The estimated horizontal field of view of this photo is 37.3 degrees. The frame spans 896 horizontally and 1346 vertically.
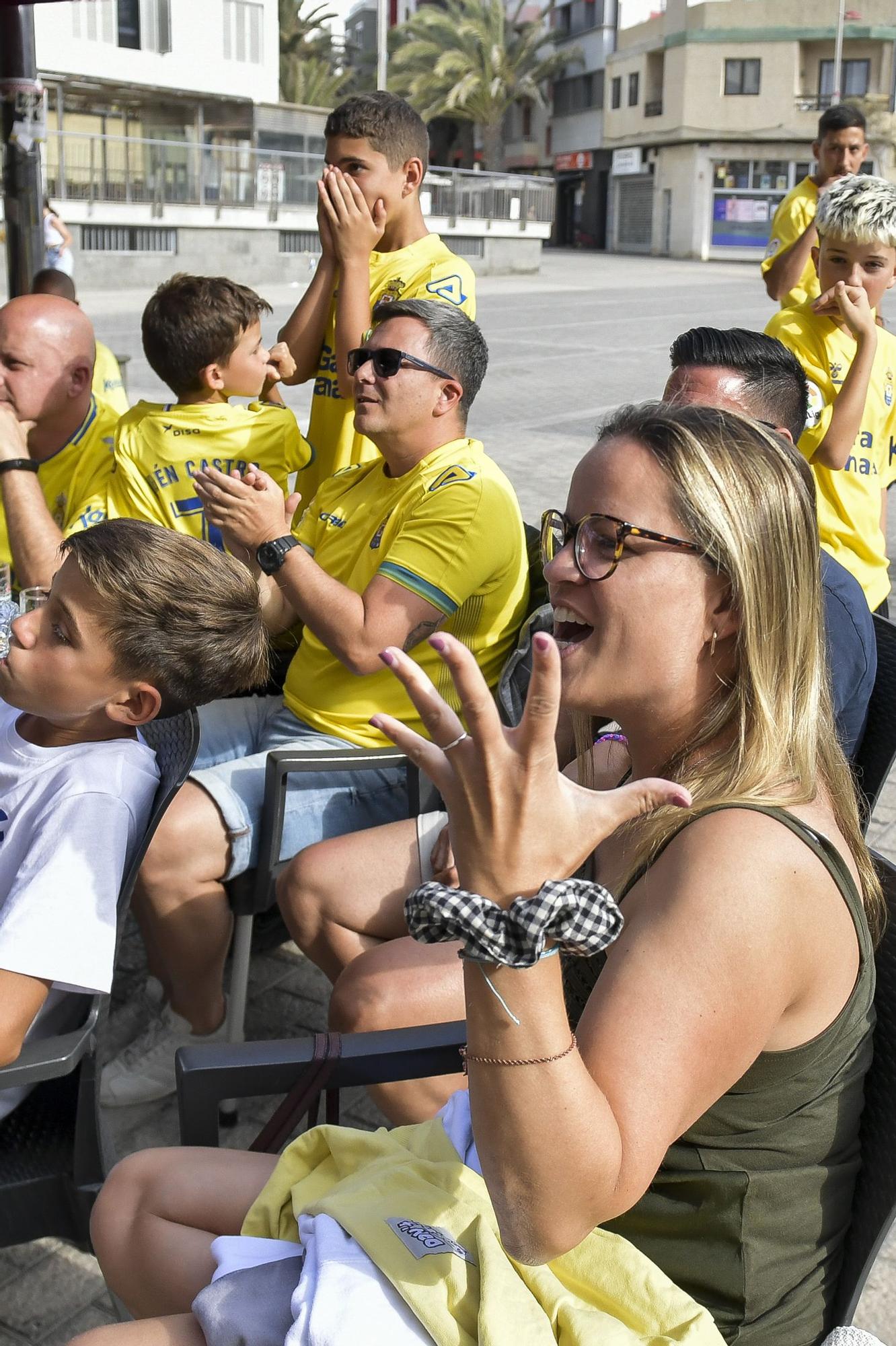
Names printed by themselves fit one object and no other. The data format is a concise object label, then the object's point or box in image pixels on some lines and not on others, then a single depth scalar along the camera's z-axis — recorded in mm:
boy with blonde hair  3934
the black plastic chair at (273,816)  2869
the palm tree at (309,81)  46375
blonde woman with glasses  1221
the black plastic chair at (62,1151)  2029
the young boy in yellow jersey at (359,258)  3883
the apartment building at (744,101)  50344
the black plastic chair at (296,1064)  1895
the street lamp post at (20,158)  5023
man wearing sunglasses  2918
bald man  3523
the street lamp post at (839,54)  41472
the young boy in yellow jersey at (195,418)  3707
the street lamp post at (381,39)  26094
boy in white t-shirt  1984
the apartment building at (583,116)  58719
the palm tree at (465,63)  50969
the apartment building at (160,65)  29922
